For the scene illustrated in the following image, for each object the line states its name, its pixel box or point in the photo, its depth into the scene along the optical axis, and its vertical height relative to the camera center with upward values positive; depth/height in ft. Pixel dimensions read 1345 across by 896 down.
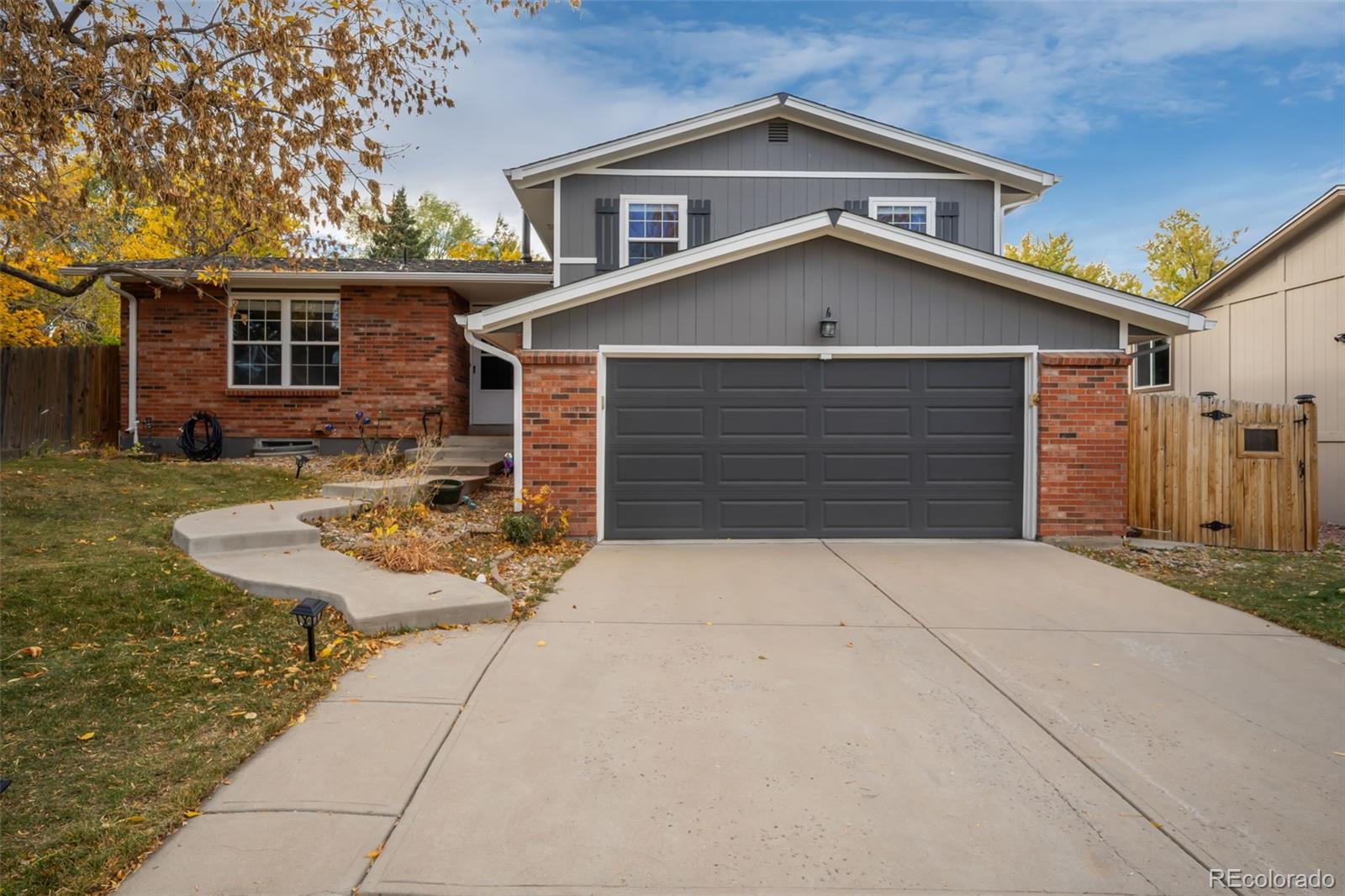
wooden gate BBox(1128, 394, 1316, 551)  28.99 -0.56
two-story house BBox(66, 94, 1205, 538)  28.40 +2.58
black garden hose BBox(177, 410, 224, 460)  42.34 +0.71
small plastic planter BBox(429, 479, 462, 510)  32.81 -1.75
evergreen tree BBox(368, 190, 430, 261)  116.78 +34.41
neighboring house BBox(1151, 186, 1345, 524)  38.11 +7.29
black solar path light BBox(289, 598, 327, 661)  14.21 -2.99
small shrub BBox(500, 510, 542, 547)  26.86 -2.66
